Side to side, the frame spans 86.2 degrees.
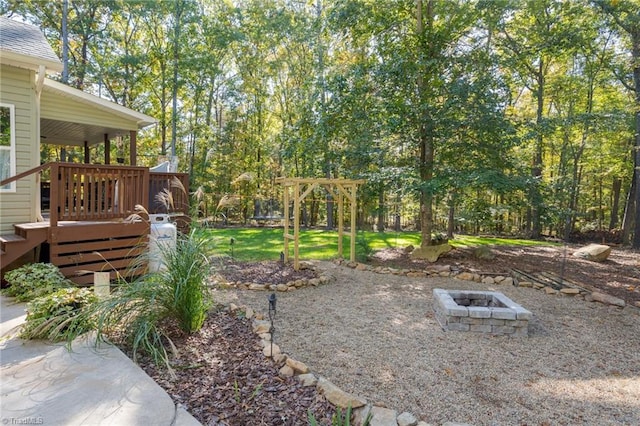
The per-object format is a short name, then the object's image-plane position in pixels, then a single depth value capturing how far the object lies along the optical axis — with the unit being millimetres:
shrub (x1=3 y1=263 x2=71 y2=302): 4059
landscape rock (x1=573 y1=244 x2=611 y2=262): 8641
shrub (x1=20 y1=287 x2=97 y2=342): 3082
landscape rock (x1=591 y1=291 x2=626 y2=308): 5121
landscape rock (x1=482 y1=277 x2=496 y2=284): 6298
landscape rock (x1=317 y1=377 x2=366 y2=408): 2340
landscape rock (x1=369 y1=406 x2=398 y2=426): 2168
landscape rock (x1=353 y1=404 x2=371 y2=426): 2213
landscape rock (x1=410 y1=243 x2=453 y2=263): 8148
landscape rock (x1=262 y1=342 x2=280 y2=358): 3018
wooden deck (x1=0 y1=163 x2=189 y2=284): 4703
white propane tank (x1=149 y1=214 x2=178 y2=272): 3174
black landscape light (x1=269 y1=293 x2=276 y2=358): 3182
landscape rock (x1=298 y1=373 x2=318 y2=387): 2585
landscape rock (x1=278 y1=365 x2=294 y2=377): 2711
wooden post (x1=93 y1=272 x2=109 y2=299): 3475
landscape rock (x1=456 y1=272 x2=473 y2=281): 6484
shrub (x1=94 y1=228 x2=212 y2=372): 2898
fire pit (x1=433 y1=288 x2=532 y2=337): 3939
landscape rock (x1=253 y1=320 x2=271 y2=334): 3586
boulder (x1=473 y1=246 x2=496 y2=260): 8266
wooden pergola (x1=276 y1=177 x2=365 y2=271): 6715
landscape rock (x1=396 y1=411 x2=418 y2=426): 2189
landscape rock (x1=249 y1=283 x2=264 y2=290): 5586
